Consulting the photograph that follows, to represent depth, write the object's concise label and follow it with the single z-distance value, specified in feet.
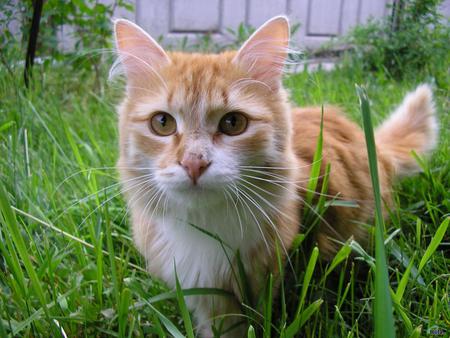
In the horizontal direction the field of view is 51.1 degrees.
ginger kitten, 0.79
